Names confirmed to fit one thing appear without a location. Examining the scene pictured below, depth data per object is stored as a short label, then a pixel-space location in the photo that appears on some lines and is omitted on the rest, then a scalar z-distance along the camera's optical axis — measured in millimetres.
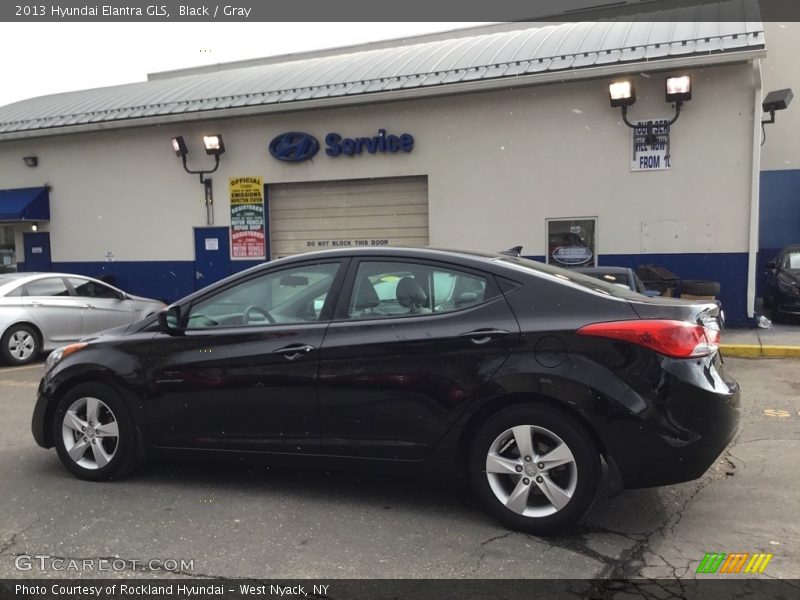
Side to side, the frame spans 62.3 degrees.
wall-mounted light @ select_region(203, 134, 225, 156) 13172
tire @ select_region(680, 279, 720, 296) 9695
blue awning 14703
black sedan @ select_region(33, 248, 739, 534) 3395
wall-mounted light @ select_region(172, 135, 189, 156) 13492
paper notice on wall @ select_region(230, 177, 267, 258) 13320
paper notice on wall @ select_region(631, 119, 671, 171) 10609
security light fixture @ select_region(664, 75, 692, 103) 10164
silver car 9312
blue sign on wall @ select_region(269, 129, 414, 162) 12141
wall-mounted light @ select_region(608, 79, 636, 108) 10414
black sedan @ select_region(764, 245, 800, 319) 11102
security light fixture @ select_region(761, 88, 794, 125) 11484
